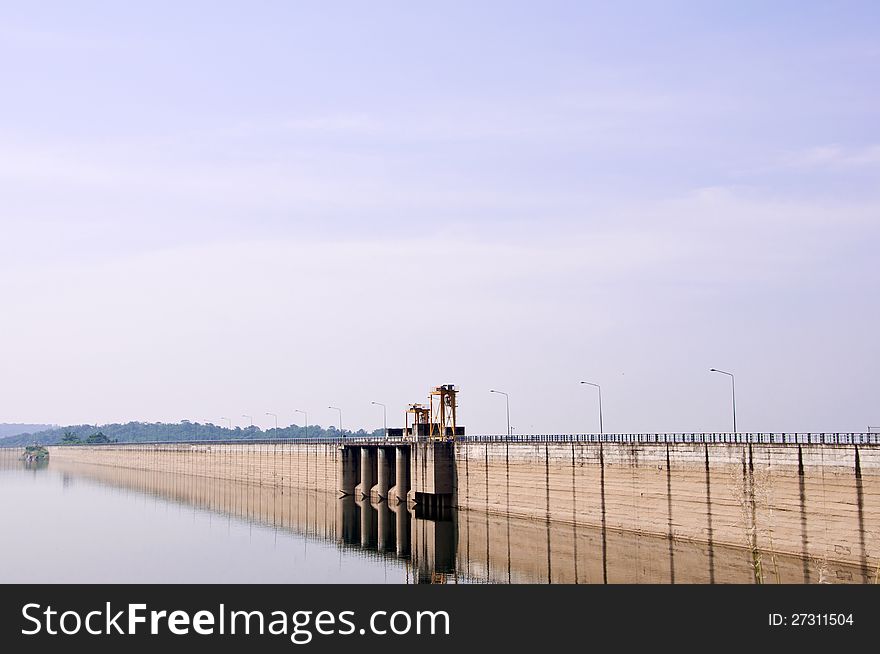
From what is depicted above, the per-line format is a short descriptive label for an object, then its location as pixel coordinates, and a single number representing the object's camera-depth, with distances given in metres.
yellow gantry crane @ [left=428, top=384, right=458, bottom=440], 126.00
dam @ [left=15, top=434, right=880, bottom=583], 60.25
